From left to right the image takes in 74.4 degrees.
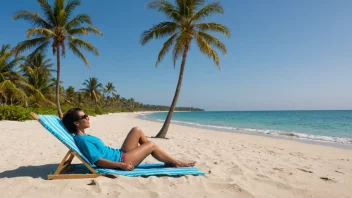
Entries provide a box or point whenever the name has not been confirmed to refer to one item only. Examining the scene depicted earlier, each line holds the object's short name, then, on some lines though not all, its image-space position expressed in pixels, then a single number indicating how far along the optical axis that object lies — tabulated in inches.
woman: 130.7
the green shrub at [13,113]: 554.3
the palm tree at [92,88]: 1847.9
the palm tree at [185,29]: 418.0
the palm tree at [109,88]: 2320.4
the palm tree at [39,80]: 893.2
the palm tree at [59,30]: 614.2
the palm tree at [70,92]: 1703.2
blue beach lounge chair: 124.0
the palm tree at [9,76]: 740.0
